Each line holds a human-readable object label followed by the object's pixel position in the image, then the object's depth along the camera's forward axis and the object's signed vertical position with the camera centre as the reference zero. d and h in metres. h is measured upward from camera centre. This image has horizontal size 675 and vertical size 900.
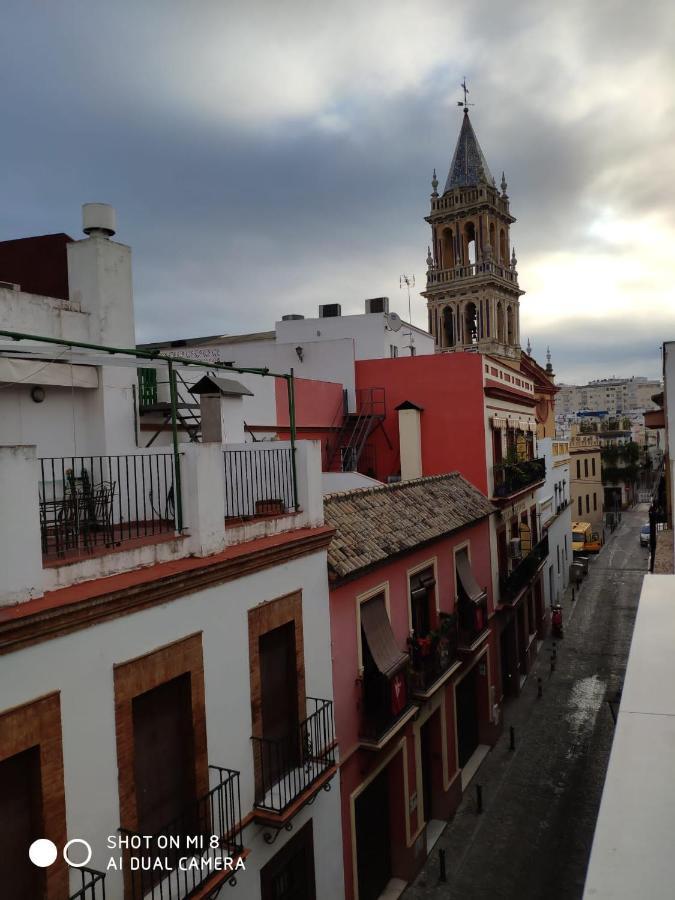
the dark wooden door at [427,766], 14.20 -6.79
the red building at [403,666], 11.23 -4.15
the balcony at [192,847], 6.55 -4.08
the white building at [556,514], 31.42 -3.60
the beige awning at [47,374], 9.45 +1.44
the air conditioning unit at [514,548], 21.16 -3.27
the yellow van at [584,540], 43.88 -6.55
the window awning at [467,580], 16.33 -3.27
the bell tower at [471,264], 51.97 +14.63
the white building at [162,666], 5.57 -2.14
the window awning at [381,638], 11.61 -3.34
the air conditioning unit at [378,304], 31.47 +6.93
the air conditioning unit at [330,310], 31.19 +6.65
